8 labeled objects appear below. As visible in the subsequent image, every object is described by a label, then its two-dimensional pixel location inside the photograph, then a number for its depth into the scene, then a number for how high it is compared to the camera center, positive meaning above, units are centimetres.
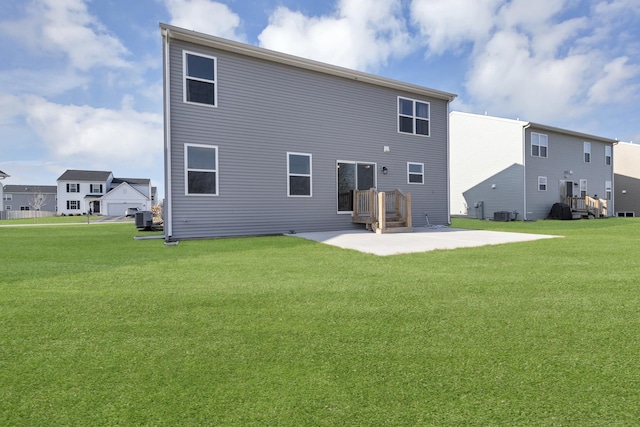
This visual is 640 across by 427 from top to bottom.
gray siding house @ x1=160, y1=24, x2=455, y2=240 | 886 +221
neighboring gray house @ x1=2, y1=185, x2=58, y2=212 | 4756 +228
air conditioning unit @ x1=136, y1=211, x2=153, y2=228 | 1188 -28
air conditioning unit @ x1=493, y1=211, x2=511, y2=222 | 1772 -46
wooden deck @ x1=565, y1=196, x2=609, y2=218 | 1966 +2
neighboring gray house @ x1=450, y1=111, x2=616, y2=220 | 1839 +241
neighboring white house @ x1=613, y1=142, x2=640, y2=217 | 2462 +208
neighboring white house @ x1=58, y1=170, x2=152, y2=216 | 4078 +237
